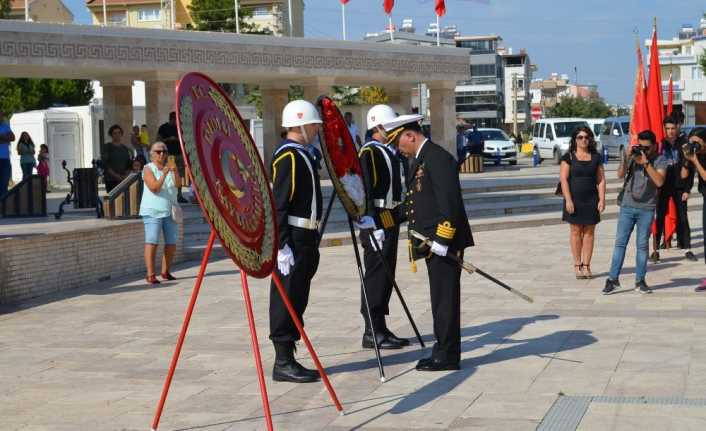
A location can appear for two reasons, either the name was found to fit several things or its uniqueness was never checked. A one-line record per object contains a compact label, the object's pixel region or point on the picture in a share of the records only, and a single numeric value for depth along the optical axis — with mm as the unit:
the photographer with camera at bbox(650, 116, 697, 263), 13844
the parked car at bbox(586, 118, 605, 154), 43250
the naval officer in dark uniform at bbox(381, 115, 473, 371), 7781
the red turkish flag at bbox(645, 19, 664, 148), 14859
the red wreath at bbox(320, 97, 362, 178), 7875
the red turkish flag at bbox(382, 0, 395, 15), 28844
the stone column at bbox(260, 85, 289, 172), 28891
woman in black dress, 12508
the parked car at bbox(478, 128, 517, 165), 39344
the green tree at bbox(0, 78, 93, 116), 57875
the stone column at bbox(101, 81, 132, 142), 24641
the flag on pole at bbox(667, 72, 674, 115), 17250
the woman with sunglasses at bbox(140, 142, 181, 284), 12734
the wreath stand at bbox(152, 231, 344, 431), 6005
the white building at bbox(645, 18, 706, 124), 97000
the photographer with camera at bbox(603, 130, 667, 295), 11430
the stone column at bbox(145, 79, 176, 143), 23703
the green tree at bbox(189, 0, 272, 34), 65625
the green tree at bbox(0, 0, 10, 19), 57584
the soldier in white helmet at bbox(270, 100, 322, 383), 7570
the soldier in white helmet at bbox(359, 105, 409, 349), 8805
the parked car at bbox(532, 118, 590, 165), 41719
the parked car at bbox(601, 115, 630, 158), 40938
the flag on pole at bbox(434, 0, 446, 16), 29812
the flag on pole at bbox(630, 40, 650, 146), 14734
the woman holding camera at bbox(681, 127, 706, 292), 11224
